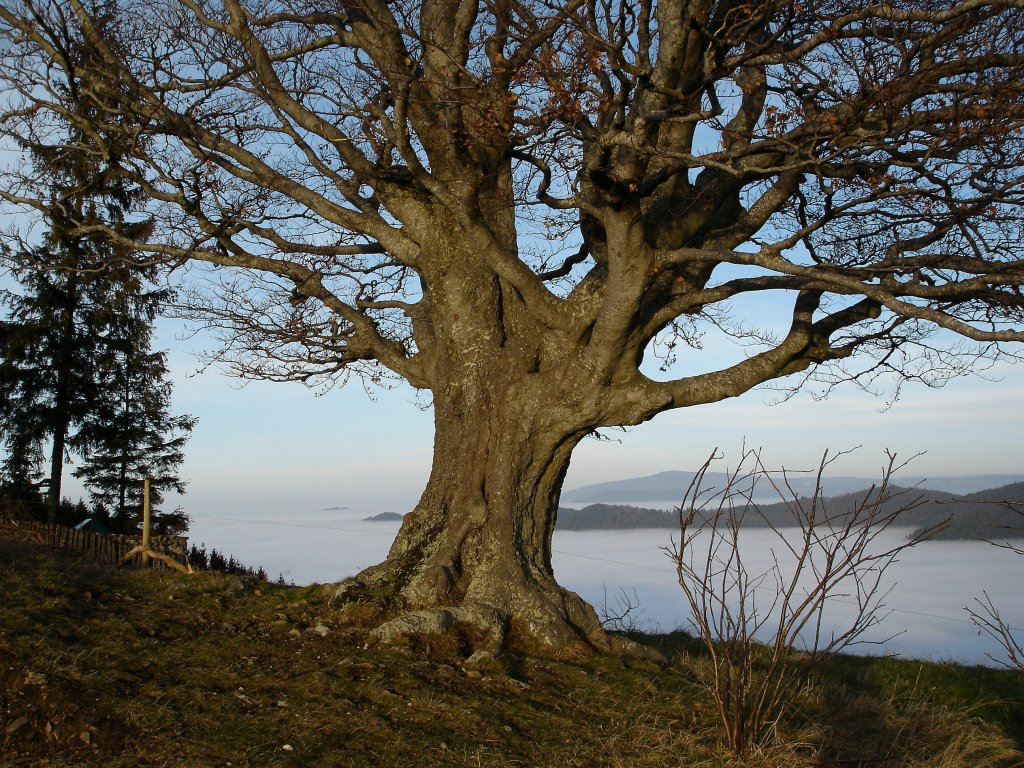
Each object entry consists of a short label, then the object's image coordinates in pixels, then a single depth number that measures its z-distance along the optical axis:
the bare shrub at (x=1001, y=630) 3.94
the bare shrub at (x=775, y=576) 4.05
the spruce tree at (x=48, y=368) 15.35
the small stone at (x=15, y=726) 4.28
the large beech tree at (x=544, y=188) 5.85
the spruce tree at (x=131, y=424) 15.97
